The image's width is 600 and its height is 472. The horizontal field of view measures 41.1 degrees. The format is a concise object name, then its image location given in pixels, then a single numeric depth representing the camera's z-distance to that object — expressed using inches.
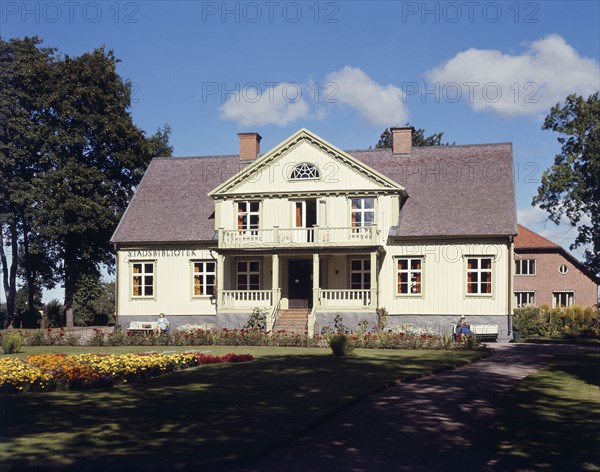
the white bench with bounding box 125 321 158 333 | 1642.5
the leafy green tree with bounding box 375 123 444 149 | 2657.5
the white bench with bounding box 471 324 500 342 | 1477.6
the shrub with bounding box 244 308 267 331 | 1512.8
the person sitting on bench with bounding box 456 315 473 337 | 1261.1
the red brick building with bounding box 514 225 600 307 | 2321.6
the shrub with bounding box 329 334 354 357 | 1011.3
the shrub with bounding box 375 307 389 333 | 1483.8
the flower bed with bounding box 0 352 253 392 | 686.5
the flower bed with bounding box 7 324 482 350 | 1181.7
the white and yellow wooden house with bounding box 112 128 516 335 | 1514.5
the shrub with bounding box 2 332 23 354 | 1120.8
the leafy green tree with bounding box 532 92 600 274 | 2080.5
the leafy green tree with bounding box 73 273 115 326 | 2032.5
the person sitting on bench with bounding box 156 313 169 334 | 1489.9
